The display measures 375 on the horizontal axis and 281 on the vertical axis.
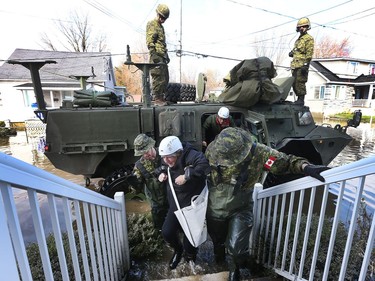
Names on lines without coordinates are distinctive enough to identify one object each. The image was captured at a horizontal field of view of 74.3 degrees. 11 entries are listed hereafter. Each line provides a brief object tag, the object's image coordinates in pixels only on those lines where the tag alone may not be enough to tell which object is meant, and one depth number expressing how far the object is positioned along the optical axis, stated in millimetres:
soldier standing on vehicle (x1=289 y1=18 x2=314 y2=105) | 5254
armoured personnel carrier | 3984
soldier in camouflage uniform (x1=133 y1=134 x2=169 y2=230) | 2686
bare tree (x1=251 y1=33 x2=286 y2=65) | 31892
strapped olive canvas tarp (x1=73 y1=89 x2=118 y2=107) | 4184
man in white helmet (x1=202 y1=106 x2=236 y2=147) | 4098
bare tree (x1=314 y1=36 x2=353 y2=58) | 36966
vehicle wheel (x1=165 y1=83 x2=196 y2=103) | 5570
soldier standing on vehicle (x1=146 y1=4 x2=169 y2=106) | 4820
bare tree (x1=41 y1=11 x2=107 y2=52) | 32750
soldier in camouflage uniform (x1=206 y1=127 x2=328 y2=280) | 2164
